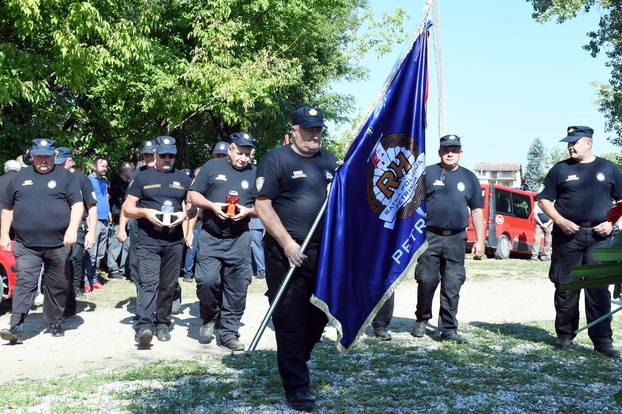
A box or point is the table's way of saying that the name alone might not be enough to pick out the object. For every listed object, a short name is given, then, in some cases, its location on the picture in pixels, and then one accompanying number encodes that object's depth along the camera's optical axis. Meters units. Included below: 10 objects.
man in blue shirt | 11.96
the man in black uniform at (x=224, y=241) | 7.62
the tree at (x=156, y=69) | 12.06
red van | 21.83
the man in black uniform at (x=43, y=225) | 7.89
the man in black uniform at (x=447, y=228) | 8.03
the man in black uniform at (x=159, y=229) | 7.82
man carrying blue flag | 5.27
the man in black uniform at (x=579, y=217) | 7.21
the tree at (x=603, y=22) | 34.62
